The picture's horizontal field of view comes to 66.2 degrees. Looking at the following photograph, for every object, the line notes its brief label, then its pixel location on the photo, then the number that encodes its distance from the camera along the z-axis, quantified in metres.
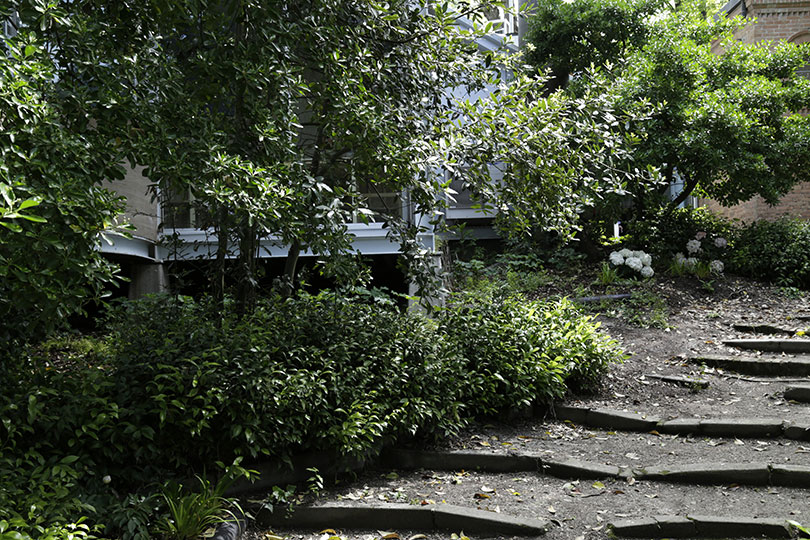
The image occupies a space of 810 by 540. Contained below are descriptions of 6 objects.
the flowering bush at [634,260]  9.84
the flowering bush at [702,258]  9.92
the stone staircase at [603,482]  3.72
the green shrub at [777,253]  9.58
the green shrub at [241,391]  3.36
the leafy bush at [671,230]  10.85
